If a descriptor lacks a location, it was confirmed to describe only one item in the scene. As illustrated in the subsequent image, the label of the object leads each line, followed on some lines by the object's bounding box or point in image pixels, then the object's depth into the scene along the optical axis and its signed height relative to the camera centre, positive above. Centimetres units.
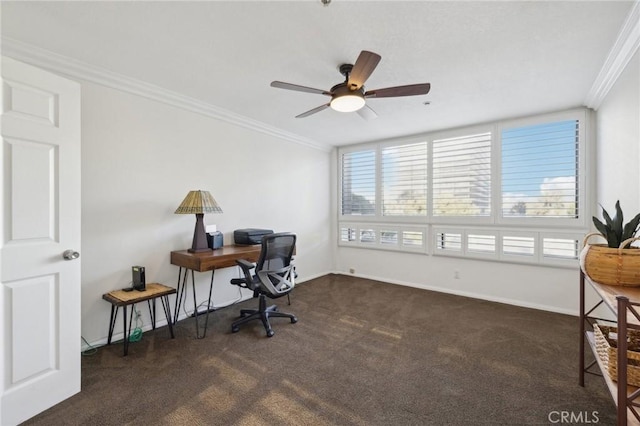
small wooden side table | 236 -75
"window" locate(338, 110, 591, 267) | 342 +31
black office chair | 278 -65
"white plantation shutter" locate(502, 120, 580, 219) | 340 +54
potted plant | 136 -23
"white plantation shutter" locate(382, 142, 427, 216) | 454 +56
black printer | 344 -29
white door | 162 -17
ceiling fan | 205 +98
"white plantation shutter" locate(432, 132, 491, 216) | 397 +55
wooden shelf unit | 111 -55
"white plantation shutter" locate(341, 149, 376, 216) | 512 +57
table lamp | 290 +5
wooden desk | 272 -48
